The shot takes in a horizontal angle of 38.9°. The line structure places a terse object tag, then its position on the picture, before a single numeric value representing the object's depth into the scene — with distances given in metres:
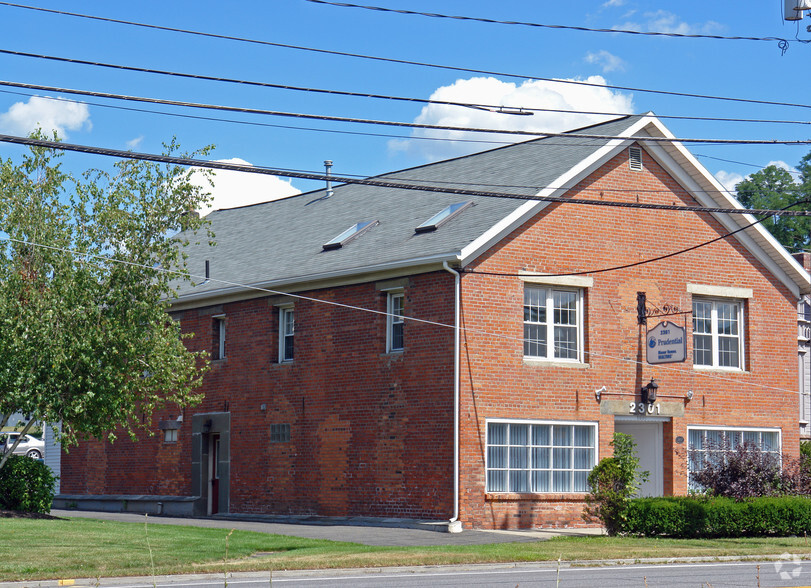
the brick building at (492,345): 24.61
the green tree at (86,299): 23.94
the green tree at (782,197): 62.56
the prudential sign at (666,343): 25.33
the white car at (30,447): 57.53
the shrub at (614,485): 22.25
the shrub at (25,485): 25.94
